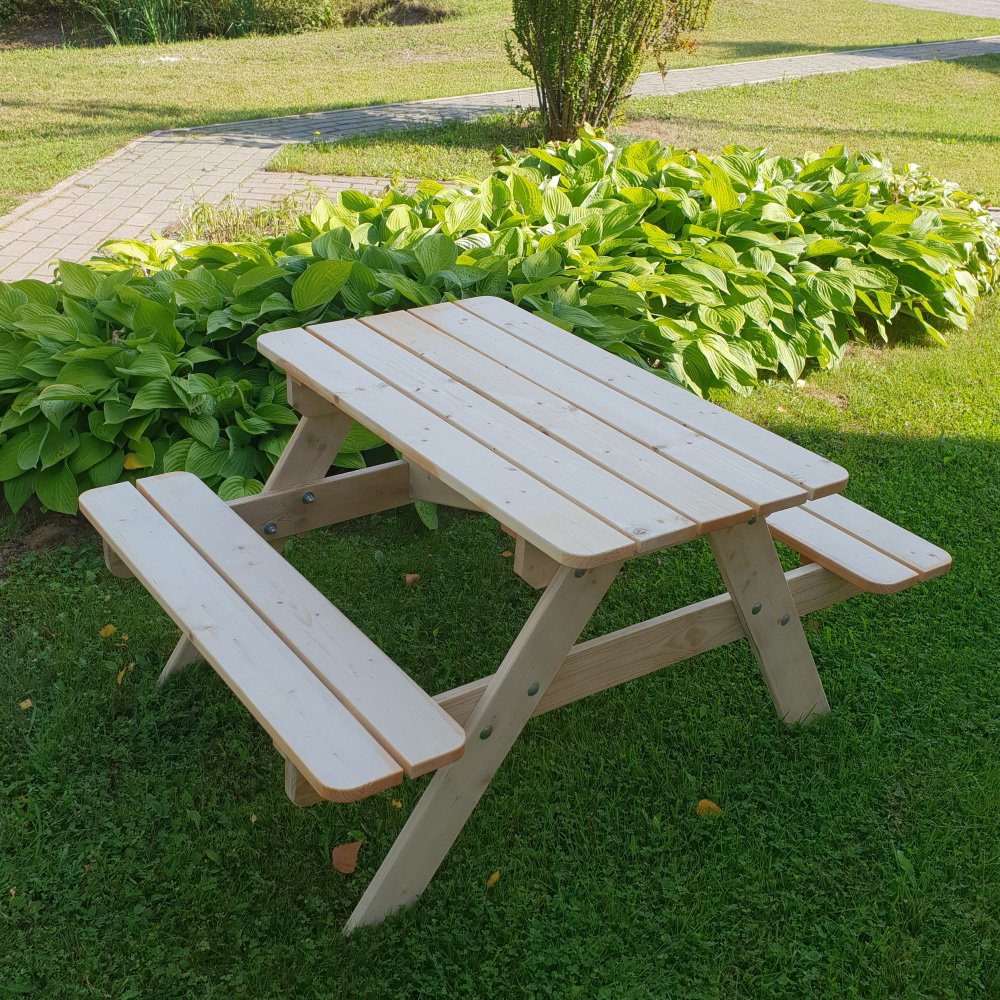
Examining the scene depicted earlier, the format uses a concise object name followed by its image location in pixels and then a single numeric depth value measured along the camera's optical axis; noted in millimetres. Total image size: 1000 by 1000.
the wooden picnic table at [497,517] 1729
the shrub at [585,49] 7035
